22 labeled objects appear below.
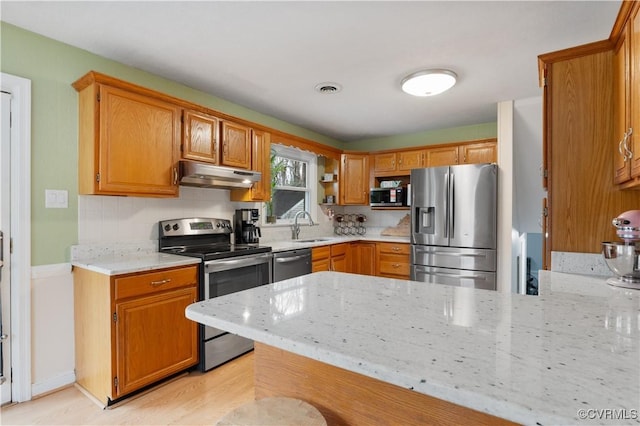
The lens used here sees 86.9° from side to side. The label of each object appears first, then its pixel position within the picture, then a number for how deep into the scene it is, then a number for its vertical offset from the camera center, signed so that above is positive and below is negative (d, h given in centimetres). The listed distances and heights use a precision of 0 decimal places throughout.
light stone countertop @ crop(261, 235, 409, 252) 341 -33
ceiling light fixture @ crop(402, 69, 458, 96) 268 +108
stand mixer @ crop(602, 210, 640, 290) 156 -19
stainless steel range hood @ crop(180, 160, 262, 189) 268 +32
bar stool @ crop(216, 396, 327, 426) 93 -57
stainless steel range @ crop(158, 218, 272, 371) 255 -40
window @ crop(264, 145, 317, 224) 419 +39
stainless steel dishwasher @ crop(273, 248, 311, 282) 318 -50
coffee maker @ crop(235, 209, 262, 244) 348 -13
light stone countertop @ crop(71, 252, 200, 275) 207 -33
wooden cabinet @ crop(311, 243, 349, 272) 373 -52
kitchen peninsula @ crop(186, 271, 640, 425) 56 -29
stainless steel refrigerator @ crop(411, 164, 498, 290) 354 -13
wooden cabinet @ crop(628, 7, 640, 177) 138 +51
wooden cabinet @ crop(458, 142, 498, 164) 393 +71
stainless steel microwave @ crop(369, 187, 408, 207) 454 +22
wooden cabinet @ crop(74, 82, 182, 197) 226 +51
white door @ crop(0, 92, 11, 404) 210 -24
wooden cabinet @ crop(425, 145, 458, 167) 418 +72
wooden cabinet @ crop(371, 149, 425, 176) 446 +70
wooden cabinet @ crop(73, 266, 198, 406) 207 -76
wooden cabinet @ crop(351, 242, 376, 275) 444 -59
